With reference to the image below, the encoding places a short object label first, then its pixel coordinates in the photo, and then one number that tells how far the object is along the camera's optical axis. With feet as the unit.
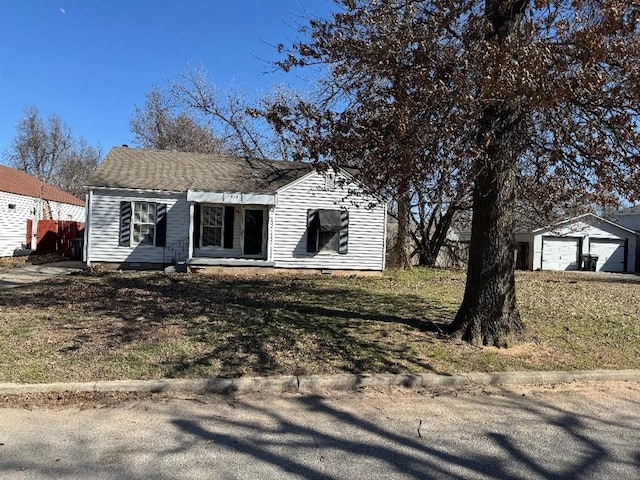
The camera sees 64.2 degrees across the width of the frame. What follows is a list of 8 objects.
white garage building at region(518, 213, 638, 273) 94.94
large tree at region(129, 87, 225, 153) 120.57
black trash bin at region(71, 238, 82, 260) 67.26
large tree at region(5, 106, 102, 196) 159.74
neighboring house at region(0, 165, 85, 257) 73.05
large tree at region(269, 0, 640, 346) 18.60
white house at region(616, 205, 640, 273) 125.70
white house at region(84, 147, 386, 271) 55.31
